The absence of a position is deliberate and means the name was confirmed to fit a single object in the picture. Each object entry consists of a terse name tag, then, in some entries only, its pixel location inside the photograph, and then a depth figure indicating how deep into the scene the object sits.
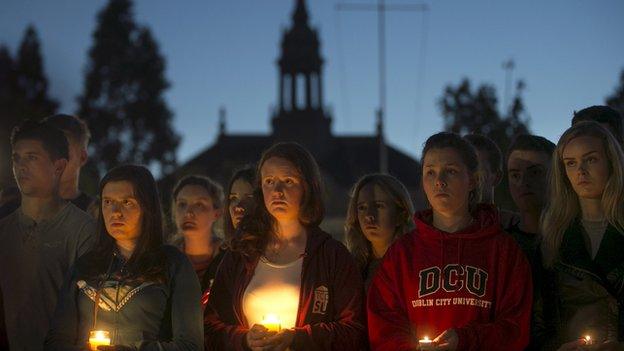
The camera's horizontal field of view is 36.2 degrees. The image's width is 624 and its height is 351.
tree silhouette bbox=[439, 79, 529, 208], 25.13
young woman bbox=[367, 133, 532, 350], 5.23
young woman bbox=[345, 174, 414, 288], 6.50
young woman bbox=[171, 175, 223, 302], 7.33
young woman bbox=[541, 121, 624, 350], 5.26
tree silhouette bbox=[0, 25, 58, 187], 71.19
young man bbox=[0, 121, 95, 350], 6.08
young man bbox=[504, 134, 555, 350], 6.59
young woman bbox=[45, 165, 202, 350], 5.39
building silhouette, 56.25
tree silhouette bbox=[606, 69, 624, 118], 19.85
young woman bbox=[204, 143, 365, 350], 5.46
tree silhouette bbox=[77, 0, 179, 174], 60.34
